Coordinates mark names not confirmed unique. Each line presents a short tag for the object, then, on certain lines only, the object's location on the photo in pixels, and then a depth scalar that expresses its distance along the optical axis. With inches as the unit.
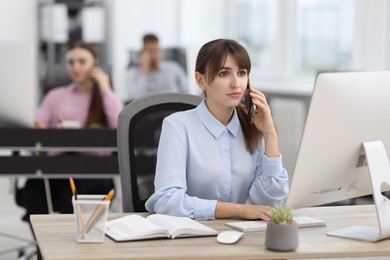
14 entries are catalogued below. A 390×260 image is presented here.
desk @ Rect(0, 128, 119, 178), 195.5
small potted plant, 129.7
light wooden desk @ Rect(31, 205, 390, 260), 127.8
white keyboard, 137.9
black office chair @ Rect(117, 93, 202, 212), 155.1
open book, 133.5
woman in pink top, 219.1
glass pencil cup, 131.8
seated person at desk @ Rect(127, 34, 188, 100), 349.4
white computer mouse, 132.5
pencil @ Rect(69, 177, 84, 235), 131.8
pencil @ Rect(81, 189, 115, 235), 131.8
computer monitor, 132.6
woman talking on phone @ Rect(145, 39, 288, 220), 143.4
